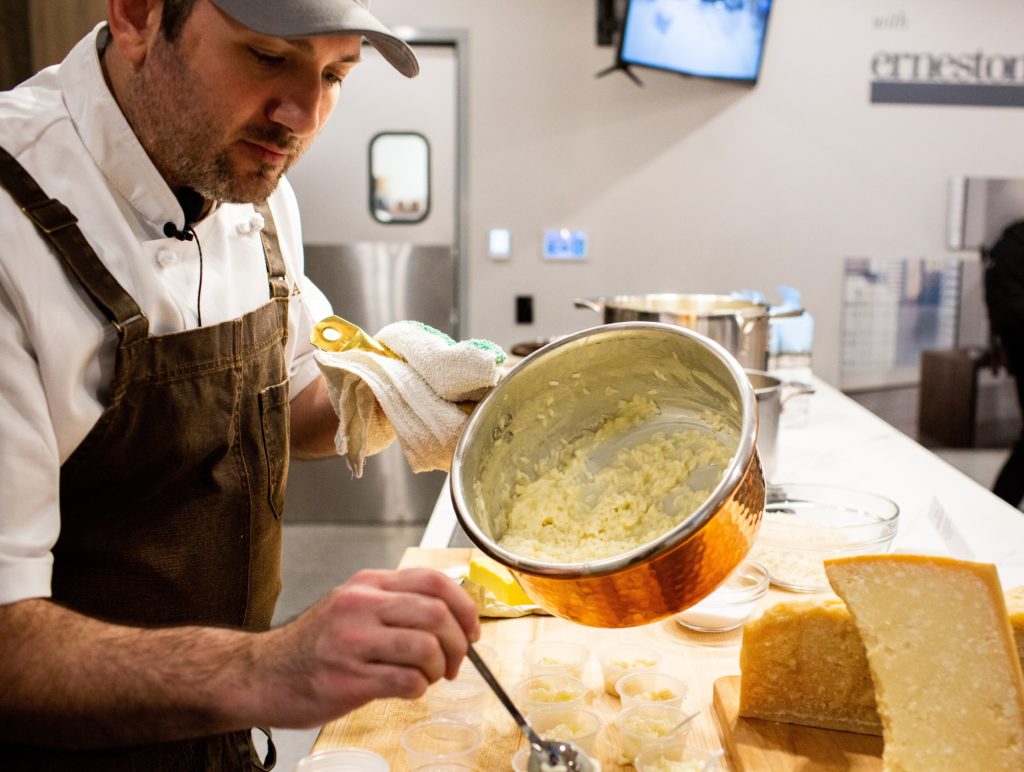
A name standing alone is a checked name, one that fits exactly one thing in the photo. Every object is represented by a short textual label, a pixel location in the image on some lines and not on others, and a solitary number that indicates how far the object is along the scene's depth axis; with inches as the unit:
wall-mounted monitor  171.6
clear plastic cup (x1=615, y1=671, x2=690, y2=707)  48.8
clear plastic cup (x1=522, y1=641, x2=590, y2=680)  52.5
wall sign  180.4
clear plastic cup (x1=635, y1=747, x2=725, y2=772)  43.2
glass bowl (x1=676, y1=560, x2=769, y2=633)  58.8
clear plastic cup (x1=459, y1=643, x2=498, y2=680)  54.7
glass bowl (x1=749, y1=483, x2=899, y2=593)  64.7
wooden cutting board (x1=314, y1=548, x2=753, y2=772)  47.1
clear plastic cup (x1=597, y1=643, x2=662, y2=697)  51.7
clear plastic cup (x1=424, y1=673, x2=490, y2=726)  48.7
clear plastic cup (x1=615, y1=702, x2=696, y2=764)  44.0
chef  37.4
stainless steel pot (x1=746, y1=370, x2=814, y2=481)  79.5
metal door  182.5
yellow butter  60.5
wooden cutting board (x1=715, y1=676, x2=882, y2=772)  45.5
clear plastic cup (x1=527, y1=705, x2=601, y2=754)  45.4
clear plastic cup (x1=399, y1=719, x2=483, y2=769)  44.4
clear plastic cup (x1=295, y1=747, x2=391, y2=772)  43.9
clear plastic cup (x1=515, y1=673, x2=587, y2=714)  48.1
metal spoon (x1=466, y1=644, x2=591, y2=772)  42.1
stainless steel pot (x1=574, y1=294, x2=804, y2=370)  89.5
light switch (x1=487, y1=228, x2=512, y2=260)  183.9
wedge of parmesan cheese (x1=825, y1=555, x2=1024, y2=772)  40.6
